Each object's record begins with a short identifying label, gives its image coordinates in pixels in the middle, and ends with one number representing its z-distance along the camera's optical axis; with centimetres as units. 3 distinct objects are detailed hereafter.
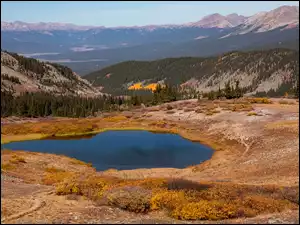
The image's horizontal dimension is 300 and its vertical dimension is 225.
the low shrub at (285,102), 15035
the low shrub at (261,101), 15550
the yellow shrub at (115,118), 13338
